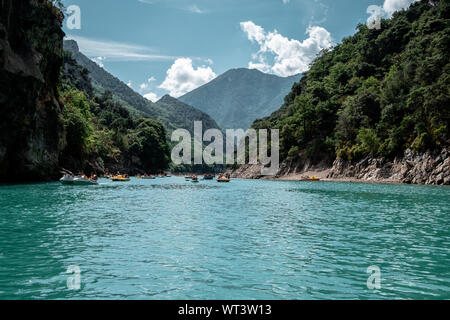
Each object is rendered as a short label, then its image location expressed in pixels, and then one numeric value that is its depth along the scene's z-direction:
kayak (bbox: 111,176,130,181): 87.59
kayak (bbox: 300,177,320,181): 92.75
